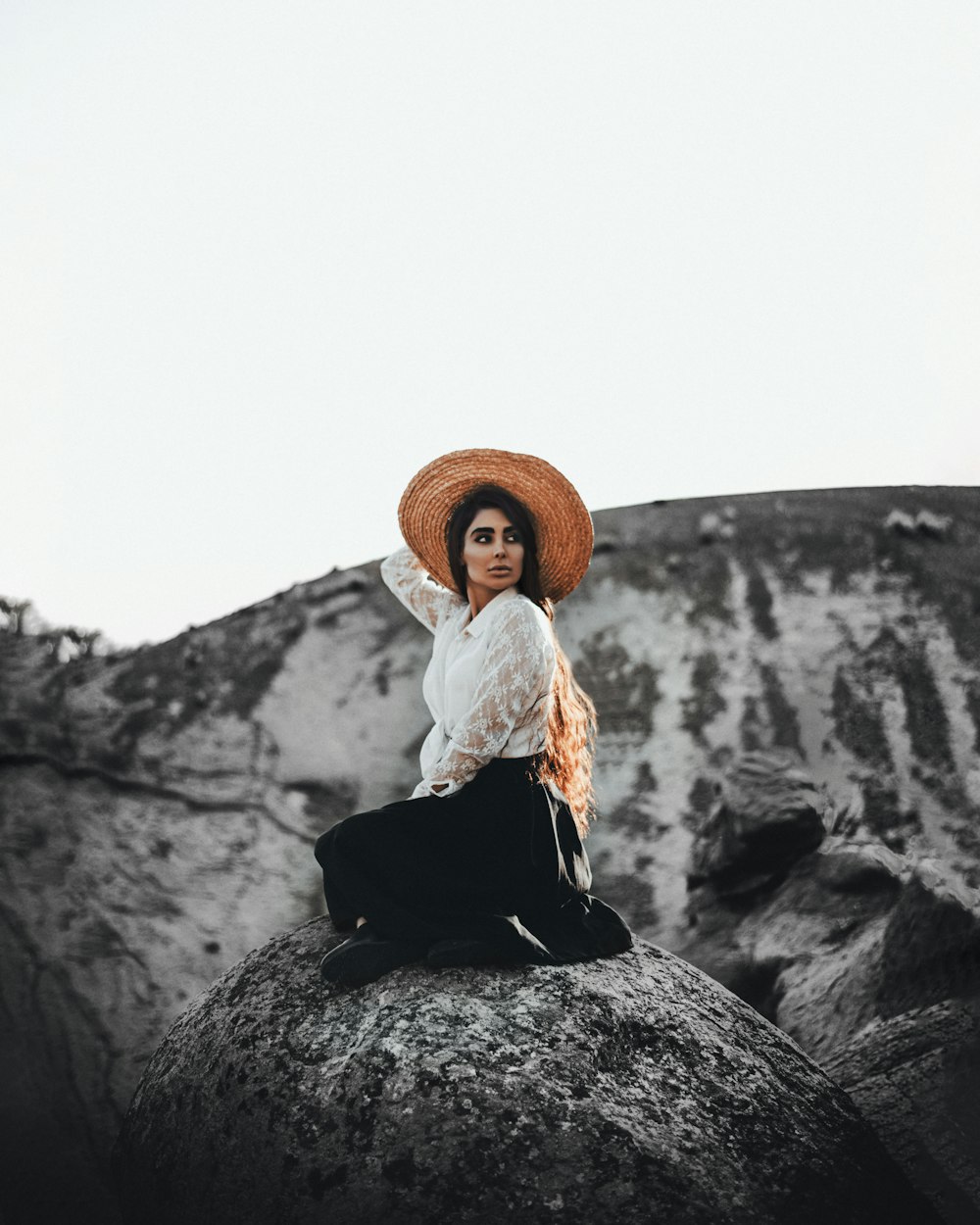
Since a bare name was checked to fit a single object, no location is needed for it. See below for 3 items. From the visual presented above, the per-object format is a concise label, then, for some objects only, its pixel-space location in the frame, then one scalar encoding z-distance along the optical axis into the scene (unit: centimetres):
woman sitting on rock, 227
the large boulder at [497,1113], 186
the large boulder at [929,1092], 247
